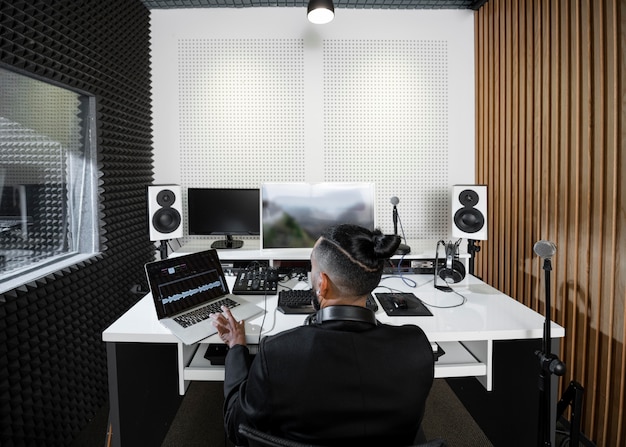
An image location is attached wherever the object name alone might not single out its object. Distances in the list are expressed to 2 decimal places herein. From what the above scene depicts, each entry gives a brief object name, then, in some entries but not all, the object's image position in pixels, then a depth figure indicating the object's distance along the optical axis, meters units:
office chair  0.78
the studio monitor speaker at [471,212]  2.45
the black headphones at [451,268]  2.10
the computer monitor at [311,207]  2.37
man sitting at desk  0.91
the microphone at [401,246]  2.70
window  1.88
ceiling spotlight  2.57
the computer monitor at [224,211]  3.02
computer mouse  1.76
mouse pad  1.69
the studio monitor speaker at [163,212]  2.75
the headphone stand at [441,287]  2.12
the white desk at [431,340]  1.54
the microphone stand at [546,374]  1.45
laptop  1.58
